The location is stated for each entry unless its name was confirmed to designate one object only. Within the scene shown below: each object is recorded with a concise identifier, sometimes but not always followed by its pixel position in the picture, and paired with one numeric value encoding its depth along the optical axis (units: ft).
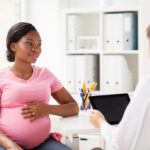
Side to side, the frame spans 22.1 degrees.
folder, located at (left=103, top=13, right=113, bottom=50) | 10.17
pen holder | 8.97
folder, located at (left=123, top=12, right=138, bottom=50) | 9.90
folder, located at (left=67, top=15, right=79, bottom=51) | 10.58
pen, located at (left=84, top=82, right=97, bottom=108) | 9.02
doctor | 4.76
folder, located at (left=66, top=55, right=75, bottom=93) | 10.68
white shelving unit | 10.05
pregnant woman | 6.71
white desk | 6.38
